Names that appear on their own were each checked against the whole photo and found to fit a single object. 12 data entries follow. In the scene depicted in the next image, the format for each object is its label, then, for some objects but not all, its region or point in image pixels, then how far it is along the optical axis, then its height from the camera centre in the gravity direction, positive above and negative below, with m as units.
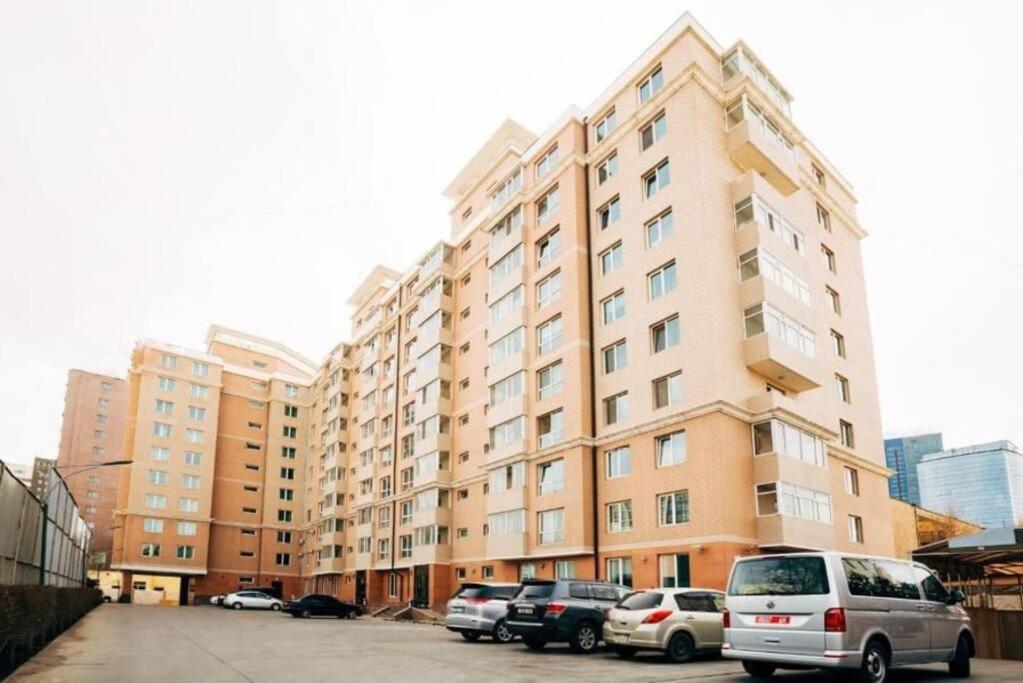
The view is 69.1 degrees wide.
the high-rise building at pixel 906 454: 156.75 +16.32
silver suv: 20.88 -2.18
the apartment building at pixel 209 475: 67.25 +5.57
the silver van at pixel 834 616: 10.18 -1.19
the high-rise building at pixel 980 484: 121.81 +7.81
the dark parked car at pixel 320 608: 41.91 -4.15
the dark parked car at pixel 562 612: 17.47 -1.85
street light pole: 20.33 +0.23
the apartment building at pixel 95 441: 113.38 +14.50
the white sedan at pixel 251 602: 53.56 -4.80
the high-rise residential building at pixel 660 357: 27.59 +7.67
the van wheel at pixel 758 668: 11.18 -2.03
